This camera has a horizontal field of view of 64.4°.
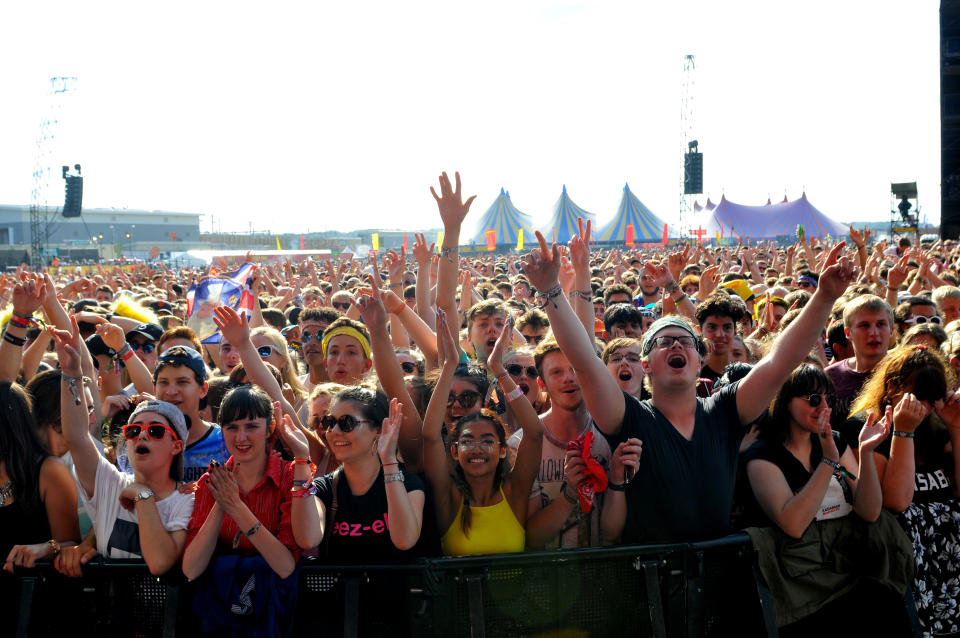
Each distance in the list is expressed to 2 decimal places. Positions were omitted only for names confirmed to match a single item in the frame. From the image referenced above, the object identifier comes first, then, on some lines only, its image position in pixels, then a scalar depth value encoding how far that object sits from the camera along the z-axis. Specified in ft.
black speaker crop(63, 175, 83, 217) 120.67
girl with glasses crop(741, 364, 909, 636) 9.22
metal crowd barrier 8.42
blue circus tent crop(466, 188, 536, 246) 148.36
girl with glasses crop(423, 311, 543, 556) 9.62
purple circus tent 130.72
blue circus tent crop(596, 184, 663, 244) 142.10
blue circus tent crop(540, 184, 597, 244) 139.54
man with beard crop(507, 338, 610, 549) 9.50
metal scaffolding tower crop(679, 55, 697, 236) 132.75
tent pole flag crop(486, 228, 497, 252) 96.16
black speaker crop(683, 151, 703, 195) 116.98
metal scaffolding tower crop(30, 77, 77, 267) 167.22
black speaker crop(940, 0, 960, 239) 61.05
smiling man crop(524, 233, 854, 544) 8.83
